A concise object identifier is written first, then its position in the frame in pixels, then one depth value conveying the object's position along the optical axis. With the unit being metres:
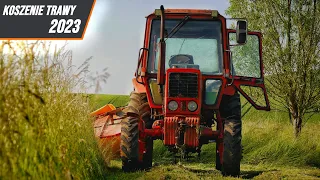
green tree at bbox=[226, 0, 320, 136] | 18.50
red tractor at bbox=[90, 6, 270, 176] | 8.69
